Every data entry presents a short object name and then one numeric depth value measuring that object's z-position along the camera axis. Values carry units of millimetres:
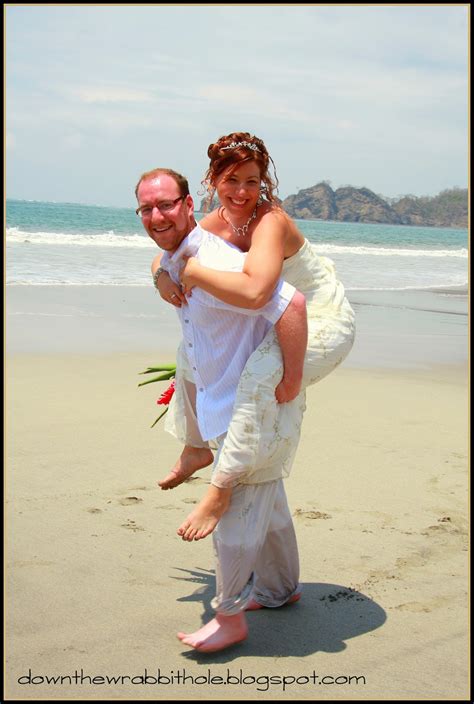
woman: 2906
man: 3002
